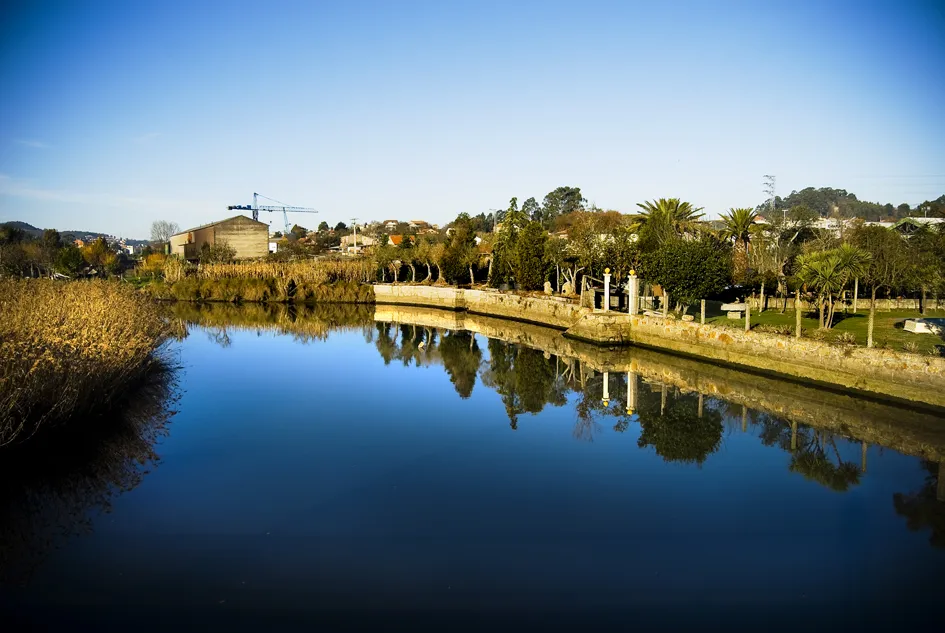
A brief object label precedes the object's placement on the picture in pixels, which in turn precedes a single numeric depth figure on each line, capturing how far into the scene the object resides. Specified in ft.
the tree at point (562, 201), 316.81
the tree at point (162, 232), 486.18
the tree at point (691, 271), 82.48
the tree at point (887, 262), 82.89
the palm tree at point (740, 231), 133.18
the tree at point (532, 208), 308.81
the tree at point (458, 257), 163.43
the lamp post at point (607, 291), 100.07
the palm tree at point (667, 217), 137.80
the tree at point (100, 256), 234.58
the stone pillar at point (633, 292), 93.25
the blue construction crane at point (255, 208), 551.51
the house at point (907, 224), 146.90
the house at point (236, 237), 252.42
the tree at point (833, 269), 69.56
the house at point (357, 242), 317.91
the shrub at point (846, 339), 63.95
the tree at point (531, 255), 130.41
